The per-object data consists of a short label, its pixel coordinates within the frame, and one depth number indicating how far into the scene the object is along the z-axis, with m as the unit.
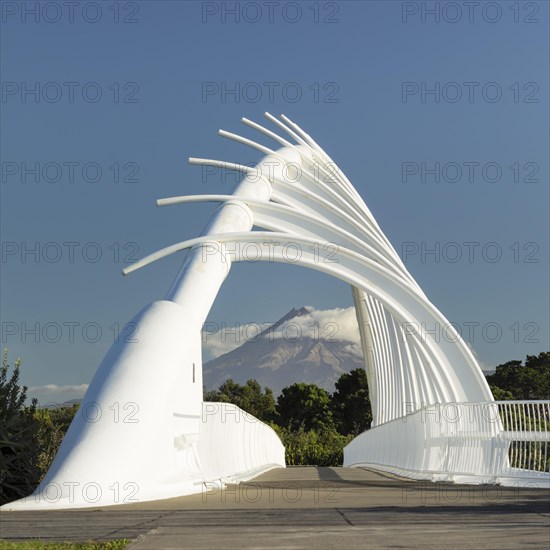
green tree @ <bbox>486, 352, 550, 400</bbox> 79.56
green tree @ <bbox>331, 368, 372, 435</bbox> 82.05
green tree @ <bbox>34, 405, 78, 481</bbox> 14.83
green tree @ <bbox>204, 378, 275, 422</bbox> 97.42
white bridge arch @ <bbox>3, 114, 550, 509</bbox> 11.55
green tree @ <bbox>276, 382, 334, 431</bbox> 83.94
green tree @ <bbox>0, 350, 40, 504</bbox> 12.98
